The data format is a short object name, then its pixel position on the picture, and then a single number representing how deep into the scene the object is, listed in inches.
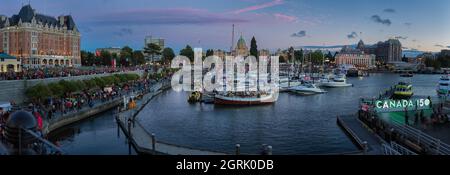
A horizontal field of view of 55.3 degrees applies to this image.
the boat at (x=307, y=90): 2319.1
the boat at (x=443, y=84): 2047.2
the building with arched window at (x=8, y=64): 1946.4
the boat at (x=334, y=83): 2979.8
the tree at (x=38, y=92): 1326.3
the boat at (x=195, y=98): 1831.9
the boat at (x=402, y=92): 2060.8
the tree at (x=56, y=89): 1414.9
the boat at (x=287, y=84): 2519.7
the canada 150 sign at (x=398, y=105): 1081.4
